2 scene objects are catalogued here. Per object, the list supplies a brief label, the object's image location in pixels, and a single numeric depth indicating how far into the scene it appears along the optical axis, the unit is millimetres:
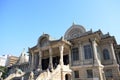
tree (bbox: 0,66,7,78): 41300
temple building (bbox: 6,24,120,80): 19625
